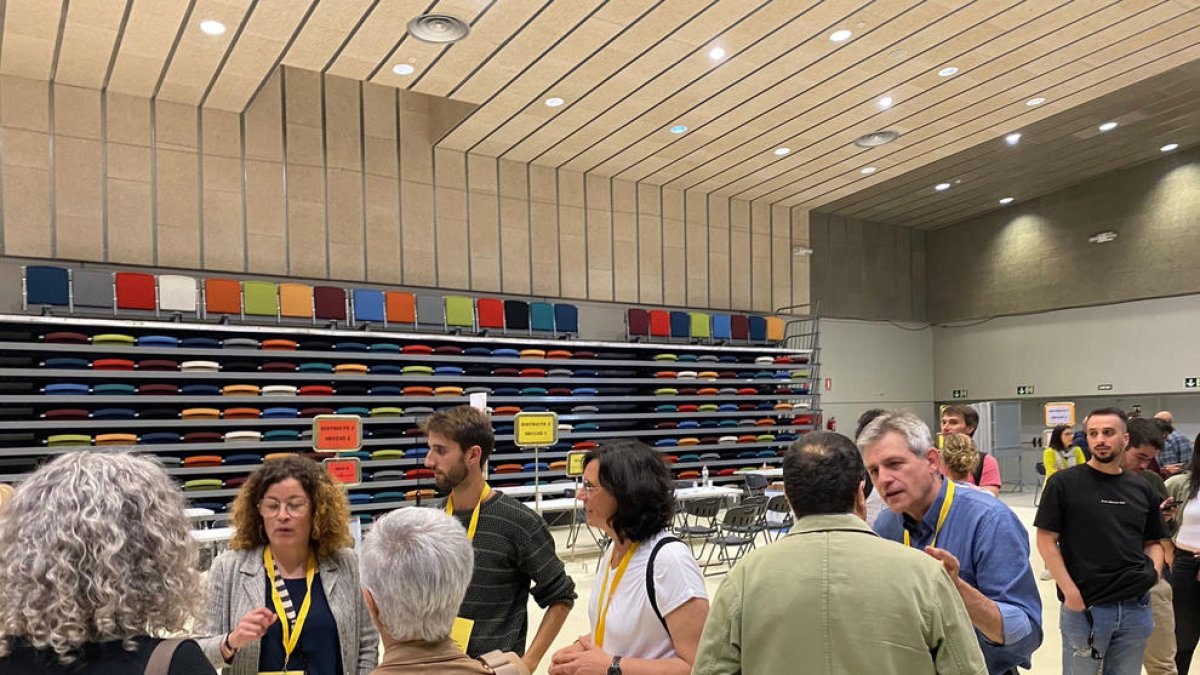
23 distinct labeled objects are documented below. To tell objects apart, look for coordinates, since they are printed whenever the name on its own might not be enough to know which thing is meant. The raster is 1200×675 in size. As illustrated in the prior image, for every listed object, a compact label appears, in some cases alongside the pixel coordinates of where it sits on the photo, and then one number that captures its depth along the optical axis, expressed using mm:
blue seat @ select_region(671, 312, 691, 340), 13070
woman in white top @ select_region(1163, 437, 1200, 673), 3732
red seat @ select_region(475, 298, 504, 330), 11242
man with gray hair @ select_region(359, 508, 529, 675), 1641
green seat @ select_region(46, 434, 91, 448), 8125
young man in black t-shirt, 3111
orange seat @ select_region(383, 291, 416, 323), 10531
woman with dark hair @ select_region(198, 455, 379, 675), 2248
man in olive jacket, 1593
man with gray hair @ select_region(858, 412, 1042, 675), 2066
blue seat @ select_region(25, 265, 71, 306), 8391
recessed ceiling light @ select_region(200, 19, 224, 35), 7656
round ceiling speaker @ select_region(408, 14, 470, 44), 7699
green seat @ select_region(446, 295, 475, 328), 10961
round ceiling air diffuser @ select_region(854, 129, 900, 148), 11219
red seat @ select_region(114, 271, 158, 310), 8844
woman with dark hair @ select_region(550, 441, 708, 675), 2006
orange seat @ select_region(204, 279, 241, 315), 9344
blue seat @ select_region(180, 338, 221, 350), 9047
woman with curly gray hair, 1152
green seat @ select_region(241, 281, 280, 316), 9594
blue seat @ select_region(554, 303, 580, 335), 11961
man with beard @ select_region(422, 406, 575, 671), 2510
